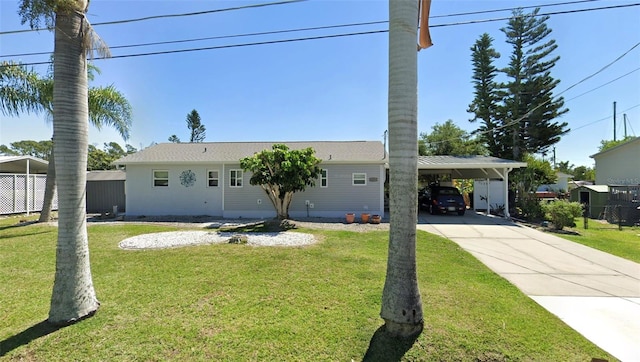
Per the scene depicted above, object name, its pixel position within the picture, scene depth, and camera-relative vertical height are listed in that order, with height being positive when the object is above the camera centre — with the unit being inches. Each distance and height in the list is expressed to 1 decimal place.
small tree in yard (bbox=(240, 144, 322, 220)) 422.9 +24.6
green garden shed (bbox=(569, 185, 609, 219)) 609.6 -30.9
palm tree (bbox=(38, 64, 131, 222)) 438.9 +117.3
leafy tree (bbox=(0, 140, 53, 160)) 1974.7 +259.7
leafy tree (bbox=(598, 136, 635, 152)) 1317.9 +207.4
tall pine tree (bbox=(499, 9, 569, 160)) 920.3 +298.7
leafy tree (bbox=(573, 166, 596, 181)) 1876.2 +83.1
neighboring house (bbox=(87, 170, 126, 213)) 633.6 -22.7
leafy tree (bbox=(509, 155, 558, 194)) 566.9 +9.7
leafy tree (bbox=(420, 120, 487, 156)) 1258.0 +193.4
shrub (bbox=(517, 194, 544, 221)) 514.3 -43.7
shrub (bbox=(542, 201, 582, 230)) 422.0 -42.0
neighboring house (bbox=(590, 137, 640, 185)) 690.2 +53.5
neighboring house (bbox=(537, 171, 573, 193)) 1179.0 -1.5
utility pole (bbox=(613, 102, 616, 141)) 1353.2 +302.7
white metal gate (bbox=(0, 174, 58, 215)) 555.2 -16.6
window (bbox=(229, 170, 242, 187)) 531.5 +12.7
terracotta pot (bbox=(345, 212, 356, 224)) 470.6 -55.1
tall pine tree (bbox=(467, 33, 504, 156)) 994.1 +321.6
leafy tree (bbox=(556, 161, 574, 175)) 2040.0 +130.1
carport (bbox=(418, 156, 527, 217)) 515.8 +35.9
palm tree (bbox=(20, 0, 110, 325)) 133.1 +15.1
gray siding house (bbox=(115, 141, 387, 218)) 519.5 -4.2
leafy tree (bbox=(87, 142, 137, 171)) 1569.9 +152.2
